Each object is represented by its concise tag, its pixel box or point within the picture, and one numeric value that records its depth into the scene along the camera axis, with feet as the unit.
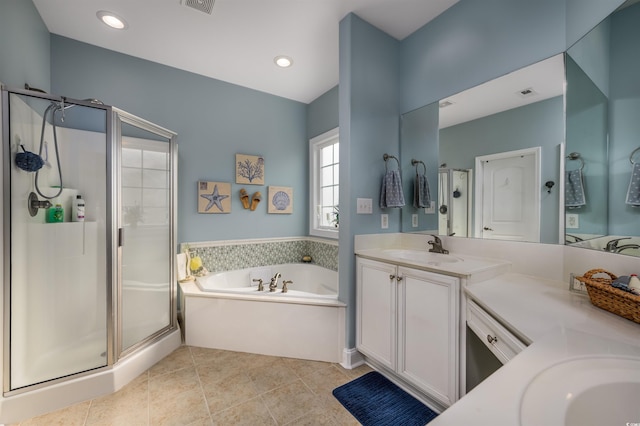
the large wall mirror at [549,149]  3.62
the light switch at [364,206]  6.66
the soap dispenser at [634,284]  2.97
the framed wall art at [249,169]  9.85
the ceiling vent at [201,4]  5.96
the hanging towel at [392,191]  6.72
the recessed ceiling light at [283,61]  8.12
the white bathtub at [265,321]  6.74
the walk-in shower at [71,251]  5.03
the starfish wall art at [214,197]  9.19
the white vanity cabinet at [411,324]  4.60
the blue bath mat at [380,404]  4.84
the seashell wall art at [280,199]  10.53
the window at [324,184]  10.30
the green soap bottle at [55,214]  5.72
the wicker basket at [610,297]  2.81
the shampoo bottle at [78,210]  5.99
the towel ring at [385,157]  7.09
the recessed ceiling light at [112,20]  6.44
